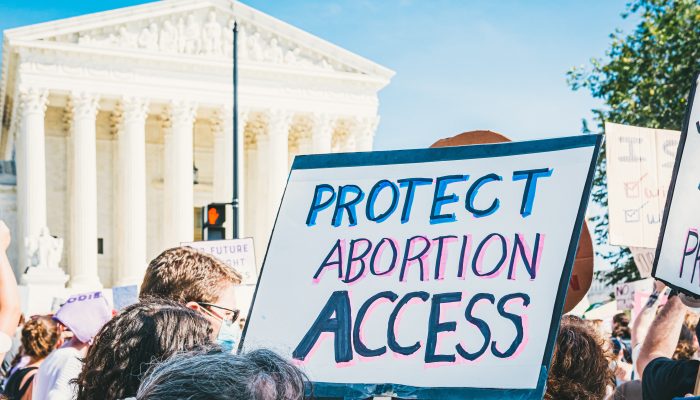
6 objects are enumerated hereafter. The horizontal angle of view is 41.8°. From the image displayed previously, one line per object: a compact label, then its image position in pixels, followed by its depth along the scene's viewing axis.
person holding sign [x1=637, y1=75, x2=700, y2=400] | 2.99
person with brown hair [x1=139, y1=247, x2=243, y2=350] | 3.68
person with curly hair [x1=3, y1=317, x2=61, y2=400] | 6.07
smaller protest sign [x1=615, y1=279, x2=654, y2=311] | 11.25
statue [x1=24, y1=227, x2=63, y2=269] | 31.98
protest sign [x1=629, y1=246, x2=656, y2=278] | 6.39
